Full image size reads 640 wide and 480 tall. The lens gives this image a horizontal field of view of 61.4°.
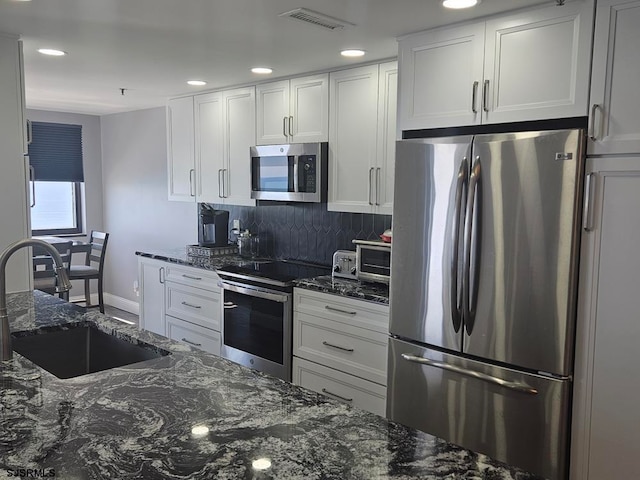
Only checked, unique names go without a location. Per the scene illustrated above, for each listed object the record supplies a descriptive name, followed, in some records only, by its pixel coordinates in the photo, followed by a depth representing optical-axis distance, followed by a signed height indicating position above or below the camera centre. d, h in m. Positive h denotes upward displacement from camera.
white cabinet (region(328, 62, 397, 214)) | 3.28 +0.30
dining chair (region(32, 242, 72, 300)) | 5.16 -0.87
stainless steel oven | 3.48 -0.88
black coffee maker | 4.52 -0.36
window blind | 6.18 +0.34
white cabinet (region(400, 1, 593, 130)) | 2.20 +0.53
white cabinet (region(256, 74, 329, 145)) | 3.67 +0.53
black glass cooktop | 3.58 -0.62
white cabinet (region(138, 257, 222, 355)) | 4.11 -0.97
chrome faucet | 1.78 -0.36
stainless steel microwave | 3.67 +0.09
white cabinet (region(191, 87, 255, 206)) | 4.26 +0.32
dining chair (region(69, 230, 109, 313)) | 5.77 -0.95
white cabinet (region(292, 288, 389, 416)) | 3.00 -0.96
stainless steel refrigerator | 2.21 -0.45
